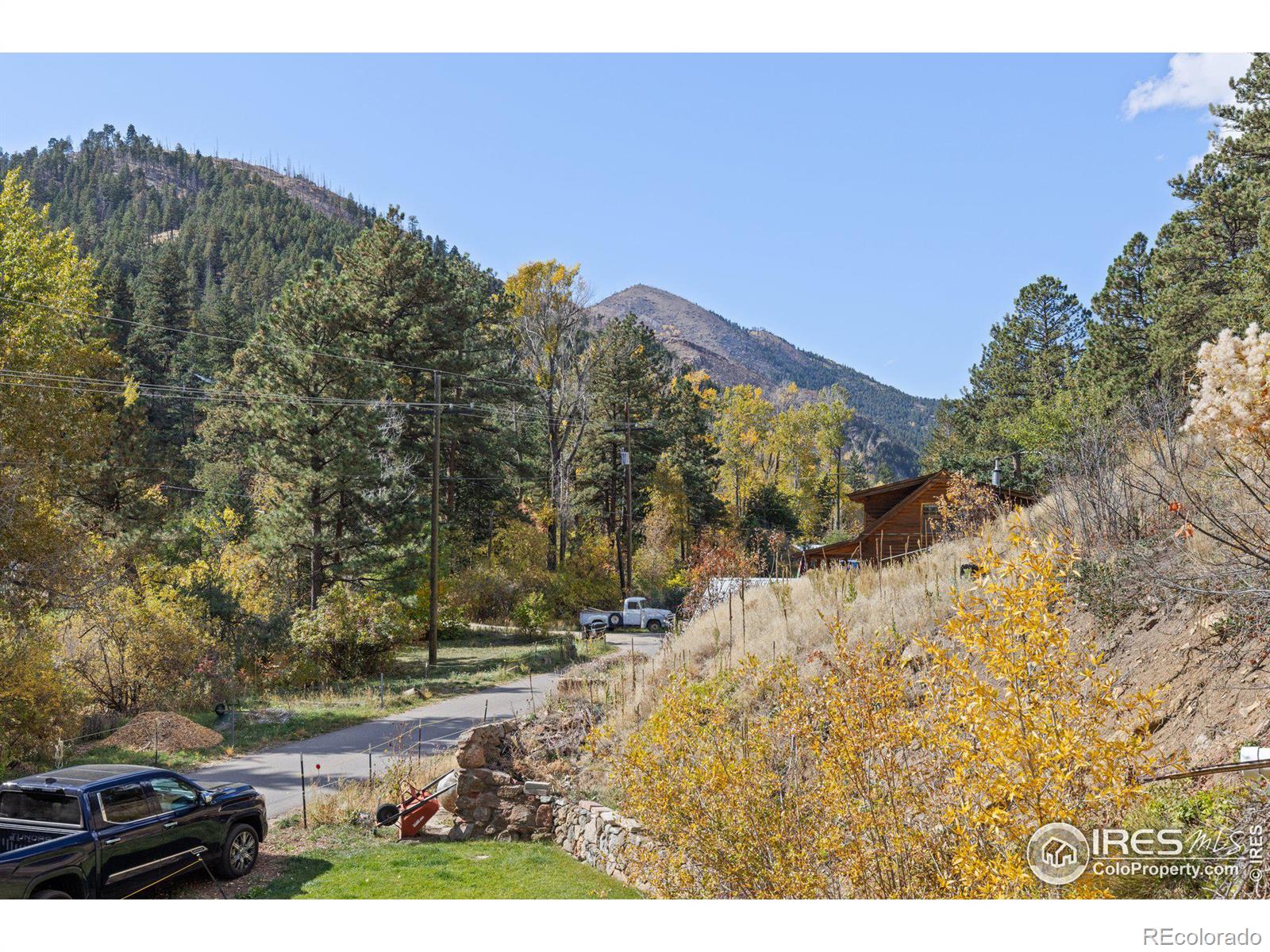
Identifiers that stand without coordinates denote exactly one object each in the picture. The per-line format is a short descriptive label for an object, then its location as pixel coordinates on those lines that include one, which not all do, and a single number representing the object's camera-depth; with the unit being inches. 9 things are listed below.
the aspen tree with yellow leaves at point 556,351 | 1664.6
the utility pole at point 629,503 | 1665.8
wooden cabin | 1195.9
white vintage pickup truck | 1460.4
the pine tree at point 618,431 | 1878.7
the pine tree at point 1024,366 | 1654.8
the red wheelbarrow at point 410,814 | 487.8
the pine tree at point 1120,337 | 1139.3
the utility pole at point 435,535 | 1097.4
